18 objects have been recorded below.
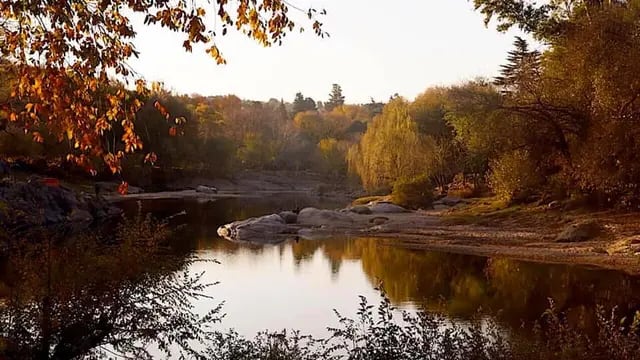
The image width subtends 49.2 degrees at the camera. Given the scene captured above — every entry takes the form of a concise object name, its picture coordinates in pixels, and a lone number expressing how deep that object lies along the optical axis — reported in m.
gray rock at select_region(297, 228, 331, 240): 29.98
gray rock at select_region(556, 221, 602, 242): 24.11
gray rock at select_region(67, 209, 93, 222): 34.78
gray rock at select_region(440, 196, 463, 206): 40.81
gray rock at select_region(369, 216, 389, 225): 33.38
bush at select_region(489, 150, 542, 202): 27.38
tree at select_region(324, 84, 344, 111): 168.49
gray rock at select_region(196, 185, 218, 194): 63.38
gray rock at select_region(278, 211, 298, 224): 34.47
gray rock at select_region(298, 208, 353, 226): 33.53
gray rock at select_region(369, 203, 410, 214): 36.81
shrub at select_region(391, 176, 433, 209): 39.75
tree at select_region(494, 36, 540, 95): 27.66
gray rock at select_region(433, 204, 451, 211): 38.91
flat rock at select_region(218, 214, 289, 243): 29.59
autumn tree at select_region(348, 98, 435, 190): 44.78
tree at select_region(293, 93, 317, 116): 138.50
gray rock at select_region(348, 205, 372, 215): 36.93
